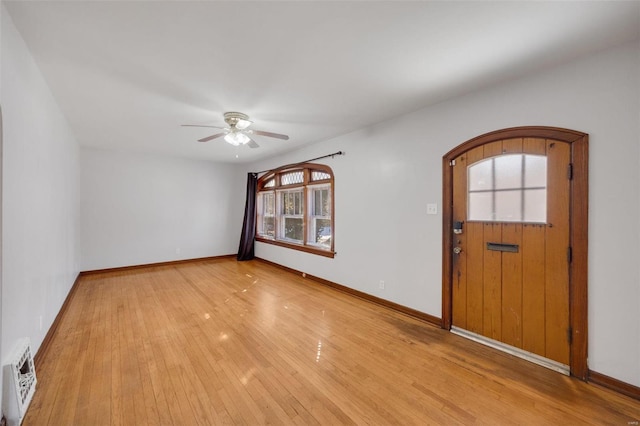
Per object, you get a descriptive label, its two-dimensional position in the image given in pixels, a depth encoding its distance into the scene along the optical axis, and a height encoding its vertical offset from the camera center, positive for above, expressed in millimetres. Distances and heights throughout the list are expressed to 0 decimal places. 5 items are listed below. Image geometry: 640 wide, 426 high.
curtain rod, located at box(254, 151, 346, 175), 4266 +975
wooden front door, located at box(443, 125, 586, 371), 2197 -310
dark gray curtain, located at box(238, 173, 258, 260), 6652 -244
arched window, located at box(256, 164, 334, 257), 4891 +75
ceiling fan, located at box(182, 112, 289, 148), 3152 +1066
